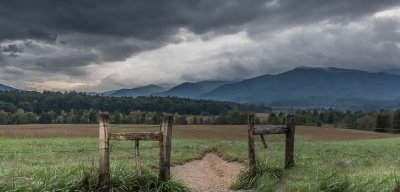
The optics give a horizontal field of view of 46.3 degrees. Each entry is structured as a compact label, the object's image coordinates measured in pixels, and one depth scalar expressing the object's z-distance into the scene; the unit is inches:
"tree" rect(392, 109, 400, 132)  3470.5
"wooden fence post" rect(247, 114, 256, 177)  588.1
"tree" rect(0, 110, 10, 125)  3210.1
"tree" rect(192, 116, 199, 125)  3713.1
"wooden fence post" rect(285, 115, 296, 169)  655.8
